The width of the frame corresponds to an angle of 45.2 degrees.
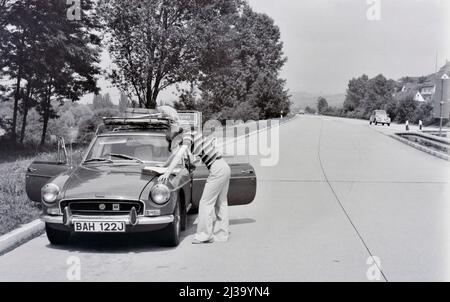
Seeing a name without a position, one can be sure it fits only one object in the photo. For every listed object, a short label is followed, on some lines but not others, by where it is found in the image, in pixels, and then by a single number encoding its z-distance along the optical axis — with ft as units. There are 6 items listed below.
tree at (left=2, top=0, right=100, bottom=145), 78.28
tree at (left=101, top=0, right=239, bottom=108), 88.94
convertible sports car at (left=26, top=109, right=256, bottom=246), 21.03
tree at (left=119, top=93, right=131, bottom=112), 100.22
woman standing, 23.03
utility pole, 82.23
